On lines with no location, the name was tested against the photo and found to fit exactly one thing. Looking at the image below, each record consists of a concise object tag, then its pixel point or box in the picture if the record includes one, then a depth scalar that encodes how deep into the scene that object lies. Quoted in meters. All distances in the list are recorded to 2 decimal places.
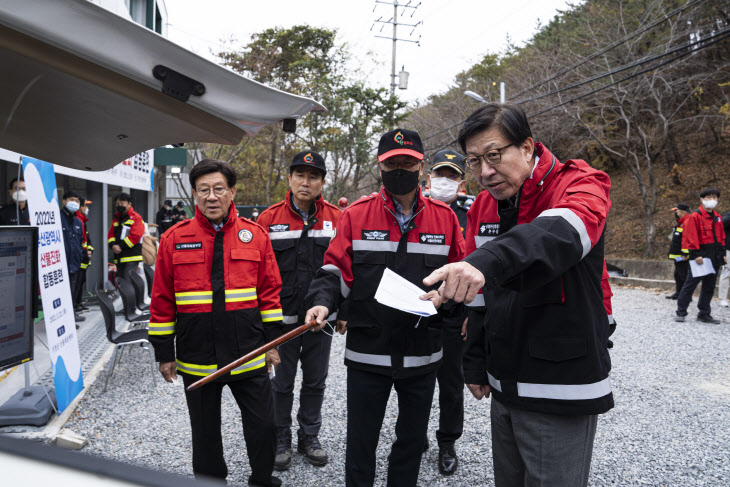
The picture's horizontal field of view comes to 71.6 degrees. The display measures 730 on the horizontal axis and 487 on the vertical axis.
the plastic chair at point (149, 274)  7.57
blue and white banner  4.24
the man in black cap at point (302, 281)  3.79
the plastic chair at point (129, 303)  6.29
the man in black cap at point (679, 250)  10.70
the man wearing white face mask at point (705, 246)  9.05
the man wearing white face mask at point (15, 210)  6.76
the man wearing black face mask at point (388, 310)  2.66
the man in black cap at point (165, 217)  17.09
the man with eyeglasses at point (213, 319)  2.84
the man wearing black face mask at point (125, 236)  9.49
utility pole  28.19
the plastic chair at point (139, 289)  7.33
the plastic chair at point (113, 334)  5.34
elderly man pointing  1.69
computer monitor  3.74
